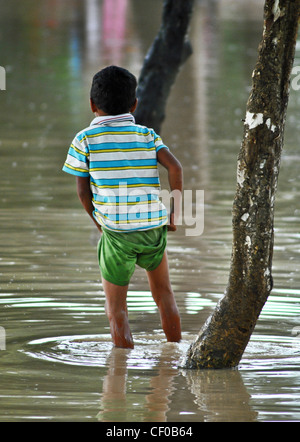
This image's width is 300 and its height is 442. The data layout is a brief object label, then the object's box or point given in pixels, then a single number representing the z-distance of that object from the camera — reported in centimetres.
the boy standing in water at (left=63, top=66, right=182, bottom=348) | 1154
